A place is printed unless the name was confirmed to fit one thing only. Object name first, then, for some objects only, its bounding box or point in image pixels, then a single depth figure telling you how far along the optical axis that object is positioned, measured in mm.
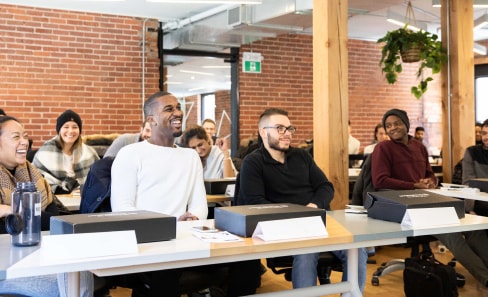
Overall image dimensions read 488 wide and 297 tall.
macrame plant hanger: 5559
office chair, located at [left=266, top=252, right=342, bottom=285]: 3120
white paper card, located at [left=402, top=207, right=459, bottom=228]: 2379
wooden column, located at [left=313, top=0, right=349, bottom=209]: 4117
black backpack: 3355
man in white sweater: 2854
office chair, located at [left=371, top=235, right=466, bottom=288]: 3945
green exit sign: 8773
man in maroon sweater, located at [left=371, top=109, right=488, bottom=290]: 4289
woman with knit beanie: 4844
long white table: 1714
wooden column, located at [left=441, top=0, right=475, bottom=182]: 5426
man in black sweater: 3307
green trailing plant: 5488
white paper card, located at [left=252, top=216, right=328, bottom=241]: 2047
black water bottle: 1976
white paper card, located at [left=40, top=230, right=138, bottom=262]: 1716
